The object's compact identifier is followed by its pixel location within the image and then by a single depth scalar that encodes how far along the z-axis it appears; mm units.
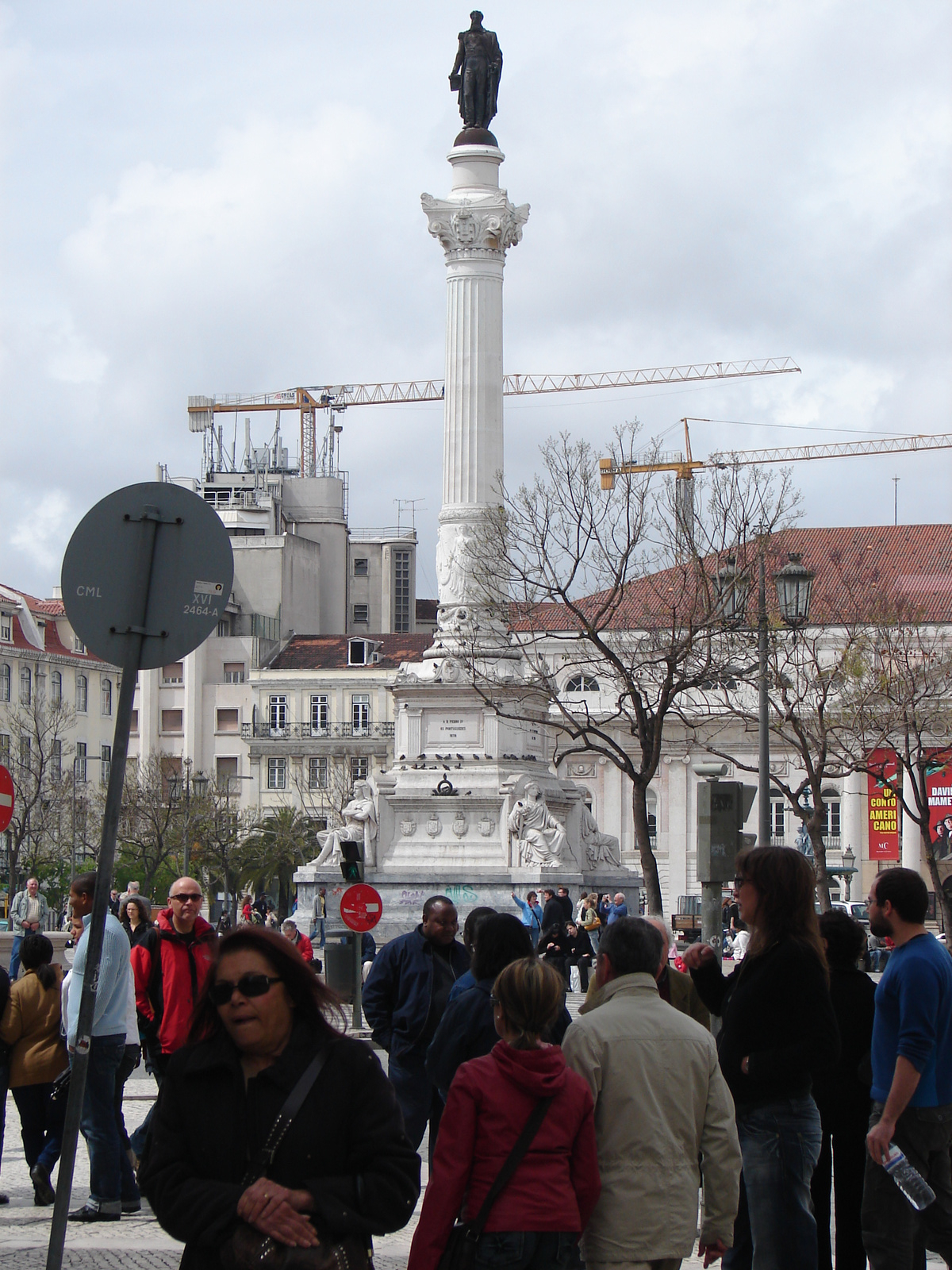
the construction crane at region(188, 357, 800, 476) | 138250
